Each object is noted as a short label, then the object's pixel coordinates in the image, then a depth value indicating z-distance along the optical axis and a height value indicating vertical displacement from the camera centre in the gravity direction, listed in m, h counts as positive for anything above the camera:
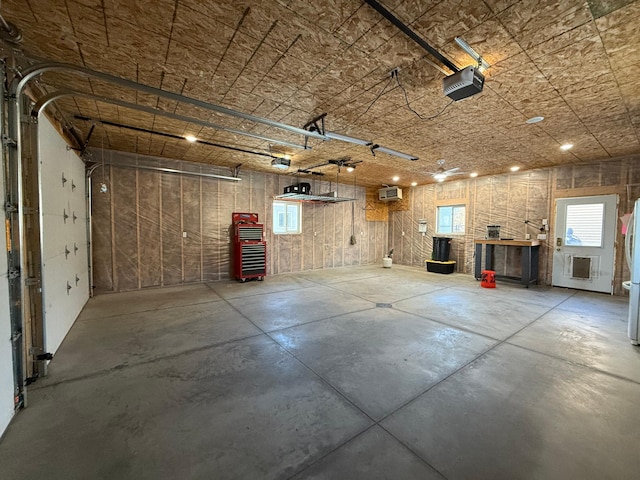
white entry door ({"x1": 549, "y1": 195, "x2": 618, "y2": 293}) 5.30 -0.27
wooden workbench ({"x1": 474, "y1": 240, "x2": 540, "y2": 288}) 5.85 -0.69
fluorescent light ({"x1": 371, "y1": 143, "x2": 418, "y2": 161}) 4.63 +1.45
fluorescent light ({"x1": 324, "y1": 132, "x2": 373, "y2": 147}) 3.83 +1.38
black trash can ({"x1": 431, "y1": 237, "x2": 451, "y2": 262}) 7.75 -0.57
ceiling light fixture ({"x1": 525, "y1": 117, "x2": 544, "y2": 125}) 3.40 +1.46
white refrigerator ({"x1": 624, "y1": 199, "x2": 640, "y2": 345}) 2.88 -0.57
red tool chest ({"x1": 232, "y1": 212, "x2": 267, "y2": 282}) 6.13 -0.49
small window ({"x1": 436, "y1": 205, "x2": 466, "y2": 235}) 7.85 +0.30
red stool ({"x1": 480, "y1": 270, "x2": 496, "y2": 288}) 5.83 -1.15
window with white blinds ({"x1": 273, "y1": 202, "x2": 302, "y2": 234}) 7.36 +0.29
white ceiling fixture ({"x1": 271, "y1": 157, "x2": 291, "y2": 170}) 4.94 +1.25
